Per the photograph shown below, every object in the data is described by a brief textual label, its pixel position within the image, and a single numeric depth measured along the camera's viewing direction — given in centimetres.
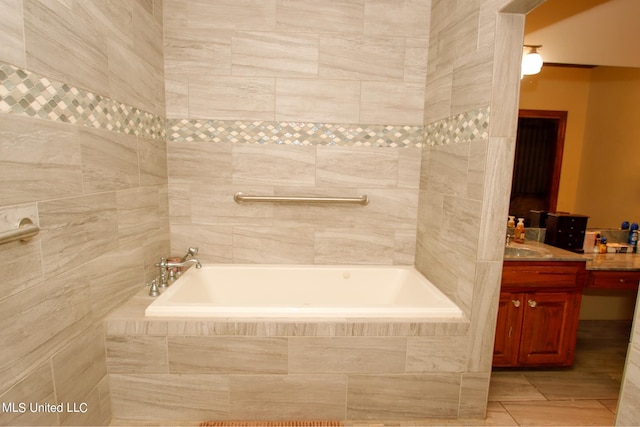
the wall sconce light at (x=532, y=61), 227
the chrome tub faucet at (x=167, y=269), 203
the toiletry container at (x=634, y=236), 251
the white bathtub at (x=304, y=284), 224
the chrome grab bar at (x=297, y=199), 228
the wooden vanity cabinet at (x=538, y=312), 203
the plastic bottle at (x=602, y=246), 244
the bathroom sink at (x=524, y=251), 217
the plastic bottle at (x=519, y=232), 251
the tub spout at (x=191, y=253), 219
